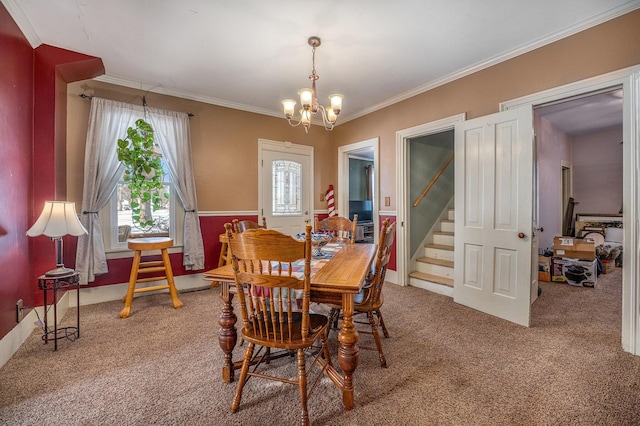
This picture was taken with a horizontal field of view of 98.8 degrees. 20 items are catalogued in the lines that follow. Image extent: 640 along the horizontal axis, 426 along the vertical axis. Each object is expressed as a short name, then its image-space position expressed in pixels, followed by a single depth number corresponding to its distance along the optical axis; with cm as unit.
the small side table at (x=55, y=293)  219
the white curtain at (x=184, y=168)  359
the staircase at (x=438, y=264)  365
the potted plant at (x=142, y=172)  322
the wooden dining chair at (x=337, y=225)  310
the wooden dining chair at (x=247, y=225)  256
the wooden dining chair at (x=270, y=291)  130
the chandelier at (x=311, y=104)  242
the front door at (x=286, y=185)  446
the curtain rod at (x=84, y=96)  312
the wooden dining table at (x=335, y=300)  147
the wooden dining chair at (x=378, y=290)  184
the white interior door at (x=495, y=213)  262
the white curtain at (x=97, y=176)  305
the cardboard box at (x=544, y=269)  419
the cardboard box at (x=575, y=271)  380
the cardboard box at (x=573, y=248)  385
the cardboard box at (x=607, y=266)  456
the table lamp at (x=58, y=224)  212
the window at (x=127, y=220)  330
